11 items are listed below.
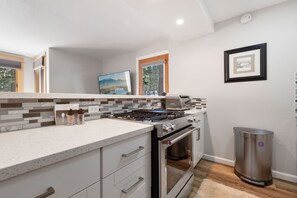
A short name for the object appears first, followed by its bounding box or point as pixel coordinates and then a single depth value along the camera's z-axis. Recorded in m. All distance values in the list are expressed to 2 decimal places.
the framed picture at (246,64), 1.75
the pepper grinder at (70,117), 0.97
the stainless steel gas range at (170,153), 0.93
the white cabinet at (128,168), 0.66
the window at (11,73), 3.68
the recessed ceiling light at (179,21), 1.90
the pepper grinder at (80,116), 1.01
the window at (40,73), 3.63
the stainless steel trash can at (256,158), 1.52
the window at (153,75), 2.96
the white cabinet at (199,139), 1.73
